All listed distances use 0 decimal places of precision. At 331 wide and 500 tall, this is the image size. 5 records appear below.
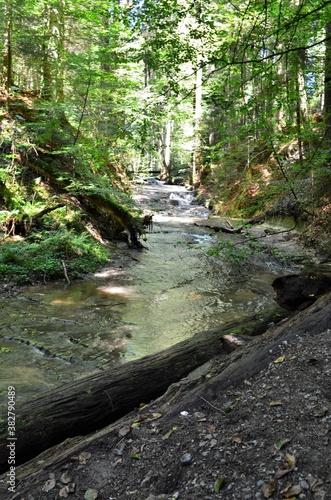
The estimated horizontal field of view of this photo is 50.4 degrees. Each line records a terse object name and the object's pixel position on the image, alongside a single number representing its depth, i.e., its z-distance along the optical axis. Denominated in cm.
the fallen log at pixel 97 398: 296
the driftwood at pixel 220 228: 1337
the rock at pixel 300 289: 501
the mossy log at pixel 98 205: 1098
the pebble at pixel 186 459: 228
